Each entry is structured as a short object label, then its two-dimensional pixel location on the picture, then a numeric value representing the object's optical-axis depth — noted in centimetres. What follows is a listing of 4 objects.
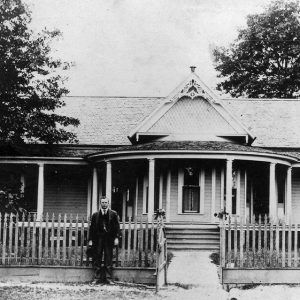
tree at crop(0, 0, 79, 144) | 2180
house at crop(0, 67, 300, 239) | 2262
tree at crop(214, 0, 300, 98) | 4909
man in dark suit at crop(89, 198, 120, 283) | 1423
